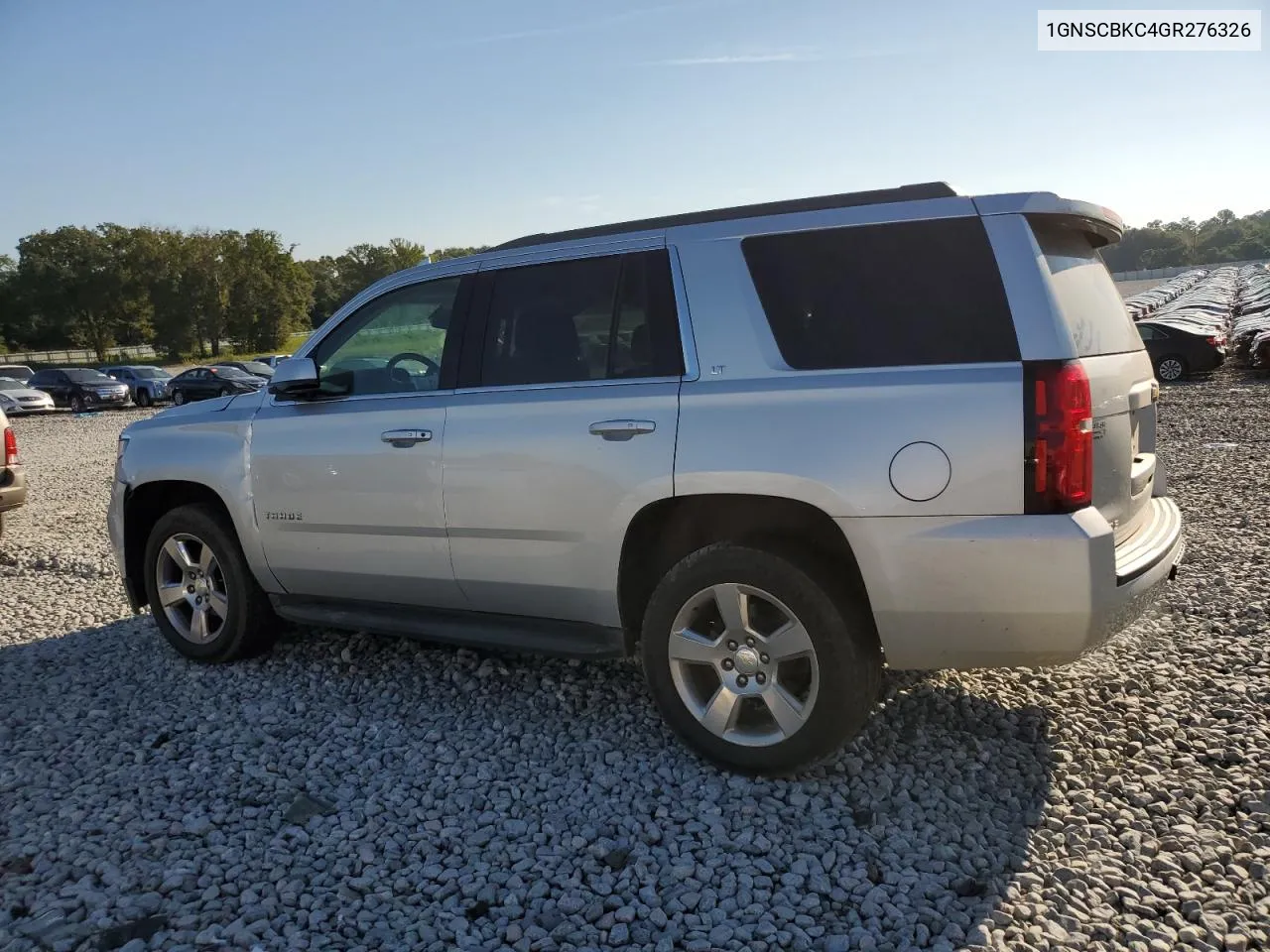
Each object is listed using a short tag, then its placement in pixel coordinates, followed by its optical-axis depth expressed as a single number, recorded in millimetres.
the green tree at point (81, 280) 69375
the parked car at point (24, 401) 27312
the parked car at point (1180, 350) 22406
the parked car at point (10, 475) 8117
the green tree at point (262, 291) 73062
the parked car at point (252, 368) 31883
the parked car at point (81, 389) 29781
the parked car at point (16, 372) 37906
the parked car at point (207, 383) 28969
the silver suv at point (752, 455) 3057
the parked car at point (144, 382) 31281
